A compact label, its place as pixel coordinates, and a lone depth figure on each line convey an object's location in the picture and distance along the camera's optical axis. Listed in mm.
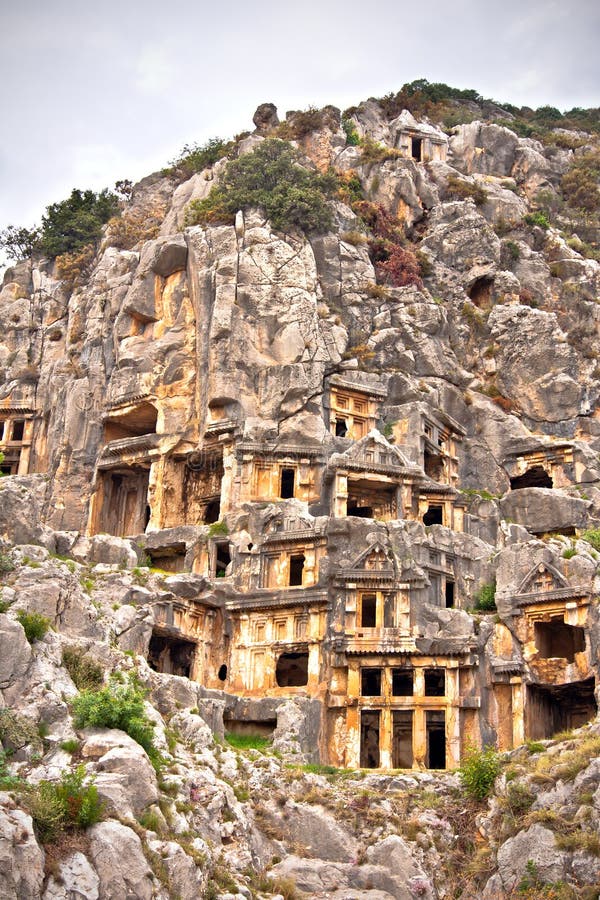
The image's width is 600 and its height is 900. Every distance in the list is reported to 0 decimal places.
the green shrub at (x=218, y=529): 54191
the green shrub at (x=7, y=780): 25125
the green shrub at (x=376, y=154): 76688
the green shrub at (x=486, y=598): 51547
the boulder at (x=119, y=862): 24922
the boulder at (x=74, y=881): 24031
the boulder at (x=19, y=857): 23078
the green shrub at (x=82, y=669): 30625
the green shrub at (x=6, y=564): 33272
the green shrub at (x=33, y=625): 30359
